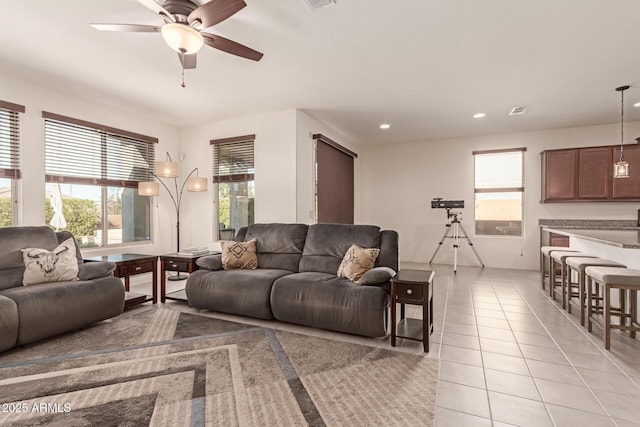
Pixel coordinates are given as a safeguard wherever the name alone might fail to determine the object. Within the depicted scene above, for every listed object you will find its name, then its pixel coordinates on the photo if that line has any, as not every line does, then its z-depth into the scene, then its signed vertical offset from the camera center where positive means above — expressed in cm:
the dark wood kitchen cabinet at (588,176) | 509 +64
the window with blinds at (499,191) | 599 +41
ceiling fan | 197 +135
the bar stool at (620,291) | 242 -73
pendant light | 371 +55
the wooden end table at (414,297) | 243 -72
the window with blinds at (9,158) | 338 +60
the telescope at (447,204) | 582 +14
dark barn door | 518 +52
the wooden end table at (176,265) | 359 -67
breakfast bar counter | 266 -29
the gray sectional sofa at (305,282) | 264 -71
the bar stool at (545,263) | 410 -80
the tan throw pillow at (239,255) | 352 -54
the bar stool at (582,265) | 295 -54
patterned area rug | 166 -115
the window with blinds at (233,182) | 496 +49
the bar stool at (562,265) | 349 -69
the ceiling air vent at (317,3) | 221 +157
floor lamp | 433 +41
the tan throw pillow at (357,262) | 293 -52
